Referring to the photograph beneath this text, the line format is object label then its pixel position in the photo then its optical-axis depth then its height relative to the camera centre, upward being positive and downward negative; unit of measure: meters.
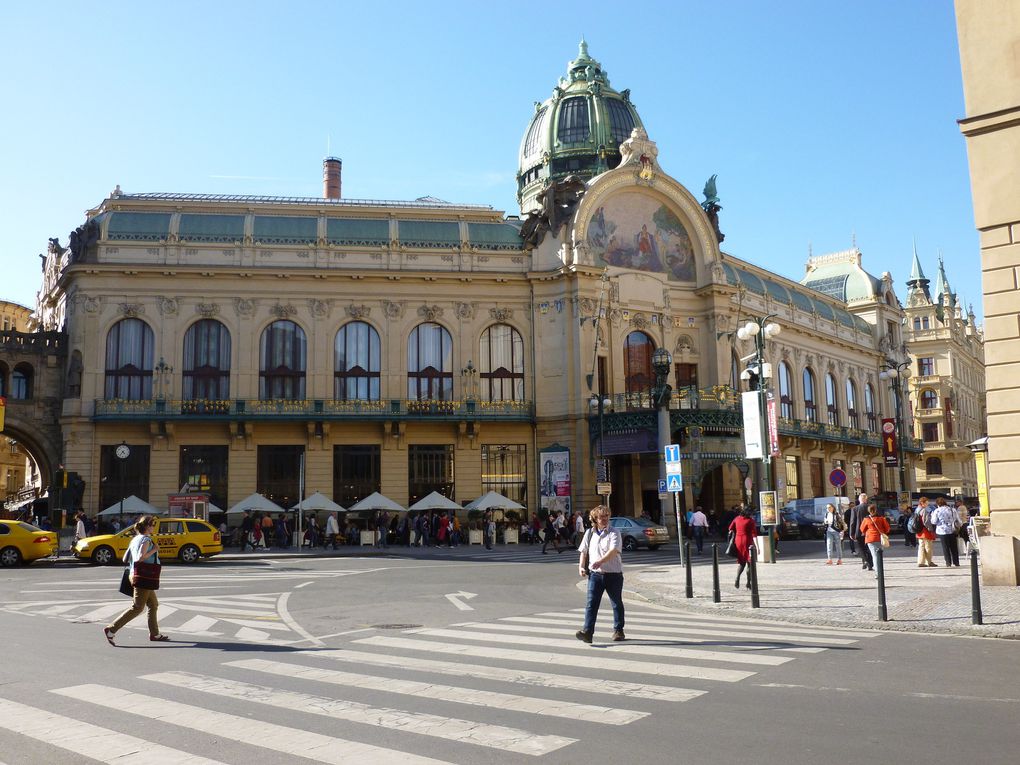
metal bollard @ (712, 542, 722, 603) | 16.02 -1.55
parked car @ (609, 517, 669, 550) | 35.19 -1.56
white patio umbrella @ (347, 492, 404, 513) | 40.16 -0.20
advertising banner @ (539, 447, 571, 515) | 43.66 +0.72
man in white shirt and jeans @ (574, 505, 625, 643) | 11.64 -1.01
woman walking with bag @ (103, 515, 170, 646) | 12.18 -1.01
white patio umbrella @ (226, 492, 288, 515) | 39.16 -0.14
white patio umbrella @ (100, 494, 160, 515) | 39.15 -0.15
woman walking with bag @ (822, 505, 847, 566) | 25.25 -1.39
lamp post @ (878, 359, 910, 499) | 36.00 +4.40
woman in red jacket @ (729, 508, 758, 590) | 17.16 -0.81
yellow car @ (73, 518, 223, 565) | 28.67 -1.22
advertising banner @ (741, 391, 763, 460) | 24.94 +1.73
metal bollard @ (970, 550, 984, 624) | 12.24 -1.52
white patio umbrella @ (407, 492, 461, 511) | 40.62 -0.25
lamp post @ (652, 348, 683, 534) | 39.62 +4.22
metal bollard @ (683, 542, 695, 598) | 16.78 -1.62
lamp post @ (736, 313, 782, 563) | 24.88 +2.47
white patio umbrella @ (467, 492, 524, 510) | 40.91 -0.29
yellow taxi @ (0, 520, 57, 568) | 28.39 -1.13
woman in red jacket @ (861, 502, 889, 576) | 20.75 -0.92
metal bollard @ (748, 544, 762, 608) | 15.06 -1.42
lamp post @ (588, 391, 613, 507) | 38.99 +2.78
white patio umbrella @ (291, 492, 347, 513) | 39.09 -0.14
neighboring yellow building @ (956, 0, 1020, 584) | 16.69 +5.08
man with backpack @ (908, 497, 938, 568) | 22.27 -1.25
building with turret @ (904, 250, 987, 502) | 89.56 +9.01
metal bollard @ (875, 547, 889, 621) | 12.94 -1.52
